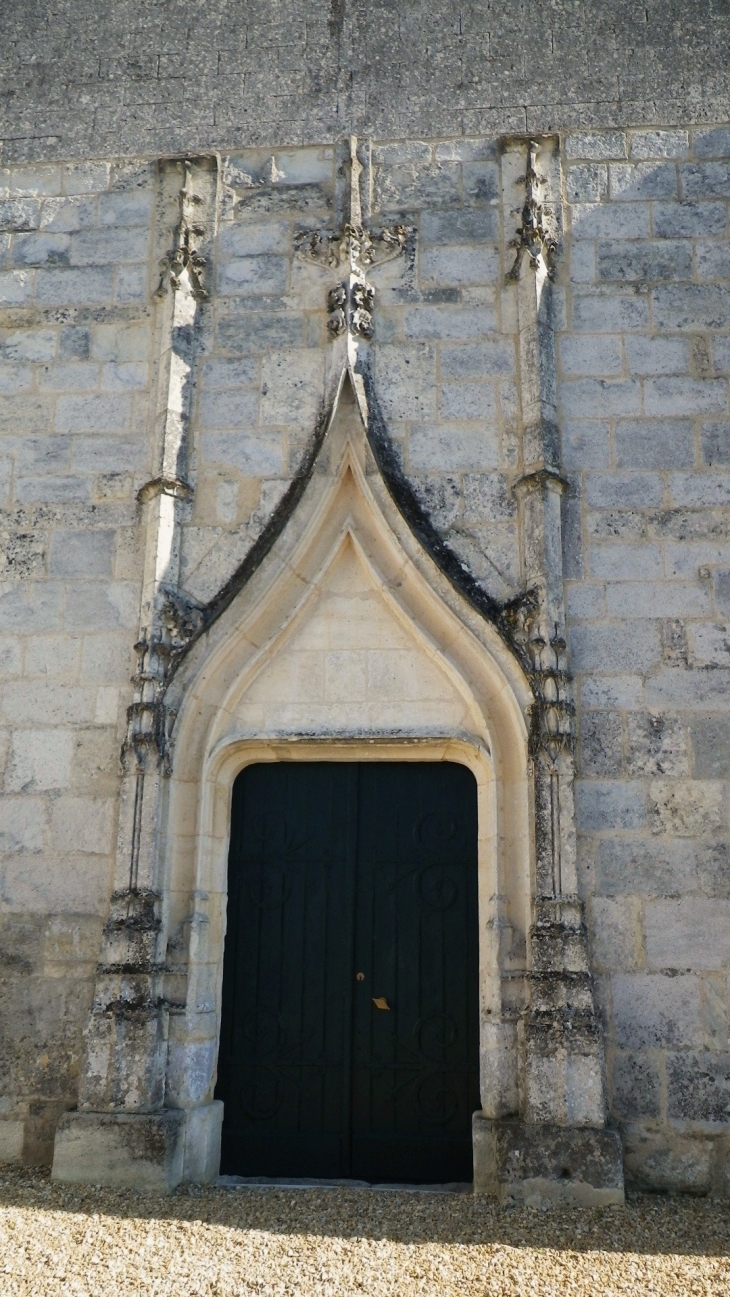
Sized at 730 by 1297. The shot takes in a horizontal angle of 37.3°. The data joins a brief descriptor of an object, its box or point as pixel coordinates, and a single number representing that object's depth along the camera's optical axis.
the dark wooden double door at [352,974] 4.63
